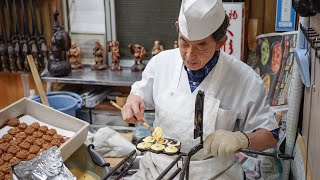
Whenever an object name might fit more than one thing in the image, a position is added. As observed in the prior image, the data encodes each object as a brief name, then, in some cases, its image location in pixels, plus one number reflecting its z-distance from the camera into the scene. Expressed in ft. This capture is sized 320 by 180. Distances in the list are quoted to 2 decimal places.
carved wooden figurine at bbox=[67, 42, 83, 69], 11.30
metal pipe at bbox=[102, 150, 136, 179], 4.29
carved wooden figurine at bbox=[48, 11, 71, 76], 10.40
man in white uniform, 5.77
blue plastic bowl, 10.17
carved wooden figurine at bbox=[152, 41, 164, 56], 10.56
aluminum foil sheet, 4.21
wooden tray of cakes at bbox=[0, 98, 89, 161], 7.07
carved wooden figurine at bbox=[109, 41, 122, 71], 10.92
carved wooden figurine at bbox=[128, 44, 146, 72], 10.71
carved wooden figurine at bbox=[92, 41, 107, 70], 11.10
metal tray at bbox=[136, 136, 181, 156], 5.16
